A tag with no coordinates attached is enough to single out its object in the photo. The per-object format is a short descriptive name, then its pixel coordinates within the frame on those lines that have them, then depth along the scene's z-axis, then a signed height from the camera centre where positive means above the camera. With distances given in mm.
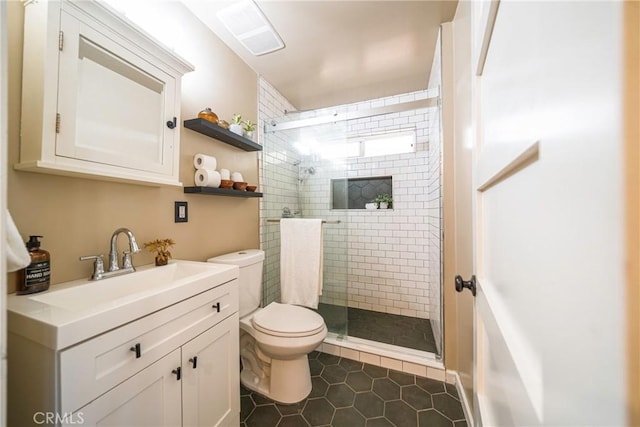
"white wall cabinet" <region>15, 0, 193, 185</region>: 867 +512
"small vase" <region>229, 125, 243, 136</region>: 1717 +628
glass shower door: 2160 +187
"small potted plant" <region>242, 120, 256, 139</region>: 1836 +666
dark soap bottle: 862 -204
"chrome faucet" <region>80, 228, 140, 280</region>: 1062 -205
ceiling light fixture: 1543 +1315
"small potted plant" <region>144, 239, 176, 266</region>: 1278 -171
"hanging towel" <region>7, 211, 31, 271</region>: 690 -104
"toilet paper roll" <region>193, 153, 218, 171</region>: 1553 +357
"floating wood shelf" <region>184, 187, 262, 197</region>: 1481 +165
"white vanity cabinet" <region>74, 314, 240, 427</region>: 743 -648
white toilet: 1435 -732
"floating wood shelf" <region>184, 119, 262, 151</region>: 1460 +551
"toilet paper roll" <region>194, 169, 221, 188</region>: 1534 +247
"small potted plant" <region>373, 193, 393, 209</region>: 2725 +188
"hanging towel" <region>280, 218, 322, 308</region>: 1980 -367
